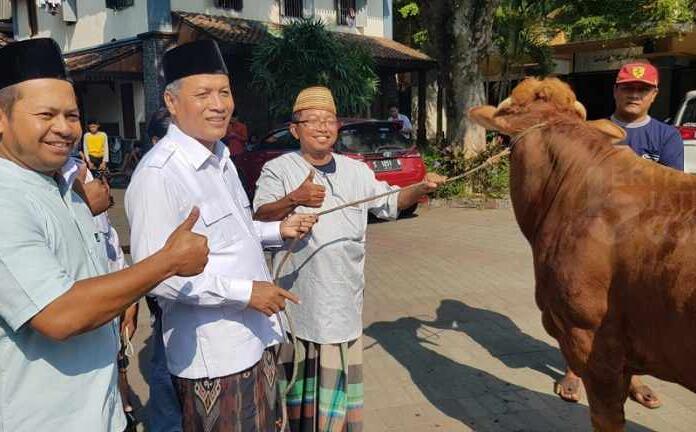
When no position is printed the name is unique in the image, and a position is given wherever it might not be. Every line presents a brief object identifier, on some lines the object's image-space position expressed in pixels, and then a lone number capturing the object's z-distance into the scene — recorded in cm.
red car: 972
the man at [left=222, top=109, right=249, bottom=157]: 1214
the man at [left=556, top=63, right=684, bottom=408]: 367
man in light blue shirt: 139
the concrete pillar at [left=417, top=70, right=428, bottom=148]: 1945
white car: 991
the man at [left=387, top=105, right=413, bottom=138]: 1520
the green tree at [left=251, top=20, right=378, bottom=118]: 1347
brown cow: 217
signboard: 1773
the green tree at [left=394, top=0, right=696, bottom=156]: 1134
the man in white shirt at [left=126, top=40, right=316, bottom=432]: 198
